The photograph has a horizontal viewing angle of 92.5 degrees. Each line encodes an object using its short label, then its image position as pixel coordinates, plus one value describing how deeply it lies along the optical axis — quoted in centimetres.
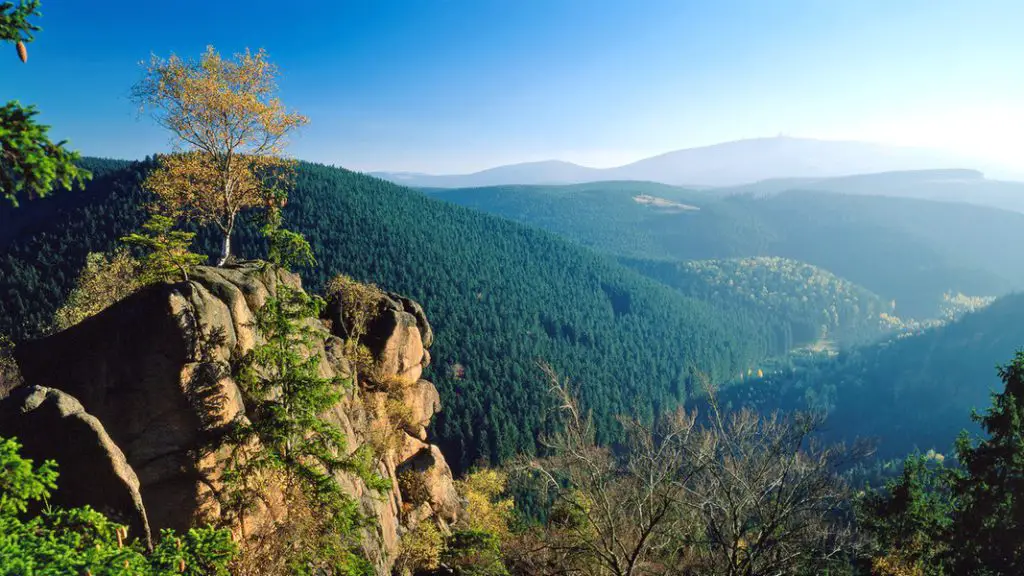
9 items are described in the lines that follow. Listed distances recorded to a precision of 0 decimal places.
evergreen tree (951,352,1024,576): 2069
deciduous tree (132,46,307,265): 2139
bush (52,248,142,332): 2652
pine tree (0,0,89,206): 727
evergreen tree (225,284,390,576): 1384
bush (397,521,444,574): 2350
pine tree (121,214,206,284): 1481
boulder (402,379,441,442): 3107
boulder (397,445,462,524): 3005
